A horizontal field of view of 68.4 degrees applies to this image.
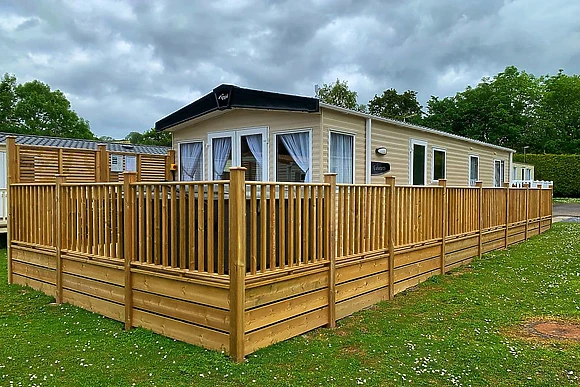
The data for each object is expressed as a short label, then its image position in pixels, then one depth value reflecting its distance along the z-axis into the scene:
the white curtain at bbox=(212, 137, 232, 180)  8.41
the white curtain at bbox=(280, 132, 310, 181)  7.26
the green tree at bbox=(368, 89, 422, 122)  38.03
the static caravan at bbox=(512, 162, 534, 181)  23.50
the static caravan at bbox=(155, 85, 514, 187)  7.18
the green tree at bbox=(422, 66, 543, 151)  33.59
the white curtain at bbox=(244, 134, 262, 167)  7.88
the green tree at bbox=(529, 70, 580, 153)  33.38
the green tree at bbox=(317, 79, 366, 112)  34.75
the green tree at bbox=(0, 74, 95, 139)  35.47
